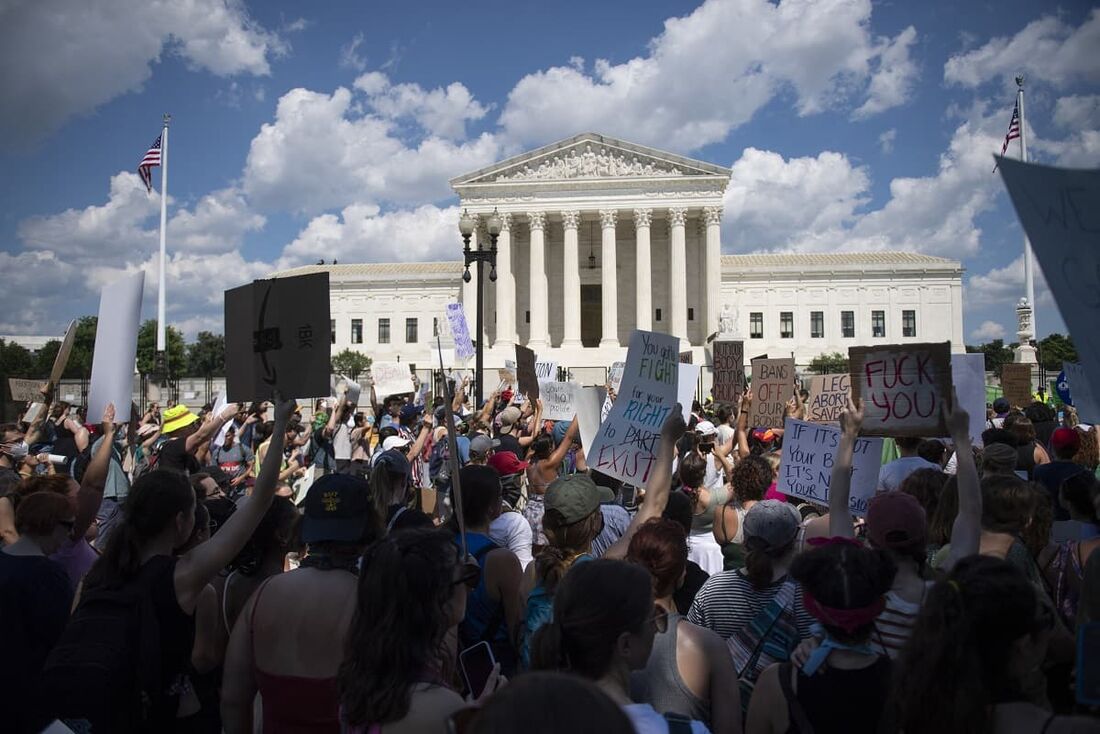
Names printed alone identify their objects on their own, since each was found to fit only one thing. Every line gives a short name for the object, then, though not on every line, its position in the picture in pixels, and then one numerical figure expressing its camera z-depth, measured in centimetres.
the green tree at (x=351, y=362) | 6053
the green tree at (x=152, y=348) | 6981
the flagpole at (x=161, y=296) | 3494
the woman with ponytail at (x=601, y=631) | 212
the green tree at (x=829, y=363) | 5016
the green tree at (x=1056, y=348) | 6233
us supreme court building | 5416
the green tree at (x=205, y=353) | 8994
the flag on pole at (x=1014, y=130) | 2692
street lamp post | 1749
